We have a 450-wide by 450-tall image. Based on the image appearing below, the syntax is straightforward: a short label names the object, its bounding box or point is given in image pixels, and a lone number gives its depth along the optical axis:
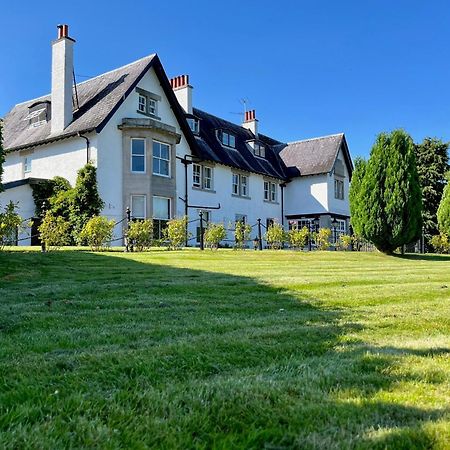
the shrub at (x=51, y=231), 15.70
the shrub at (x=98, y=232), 15.20
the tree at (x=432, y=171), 36.16
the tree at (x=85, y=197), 20.61
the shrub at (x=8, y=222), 11.33
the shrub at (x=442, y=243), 25.20
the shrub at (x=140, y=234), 15.58
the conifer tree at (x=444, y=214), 24.37
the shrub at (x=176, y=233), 16.80
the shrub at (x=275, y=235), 20.83
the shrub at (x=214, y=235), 17.00
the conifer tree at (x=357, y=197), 20.81
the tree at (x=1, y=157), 9.61
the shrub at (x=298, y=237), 21.08
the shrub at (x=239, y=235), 18.31
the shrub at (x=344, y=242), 23.25
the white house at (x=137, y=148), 21.55
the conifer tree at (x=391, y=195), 19.94
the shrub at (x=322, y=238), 21.72
